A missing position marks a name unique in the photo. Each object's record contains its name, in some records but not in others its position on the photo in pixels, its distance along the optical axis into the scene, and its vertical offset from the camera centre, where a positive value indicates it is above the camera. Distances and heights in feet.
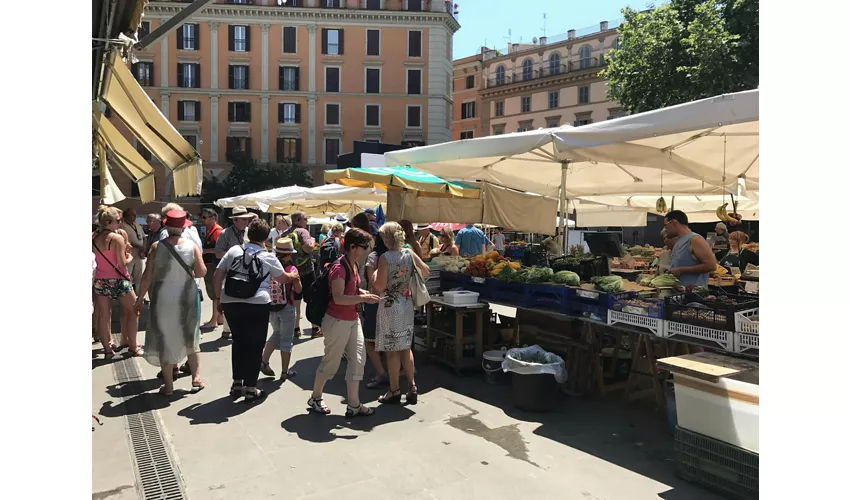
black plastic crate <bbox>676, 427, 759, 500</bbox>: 11.67 -4.64
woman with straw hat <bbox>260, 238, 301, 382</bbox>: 19.45 -2.33
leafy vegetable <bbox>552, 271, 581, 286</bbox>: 18.92 -1.01
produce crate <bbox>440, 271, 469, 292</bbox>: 23.18 -1.36
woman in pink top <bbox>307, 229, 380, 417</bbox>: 15.71 -2.01
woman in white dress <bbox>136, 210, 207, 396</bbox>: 17.40 -1.40
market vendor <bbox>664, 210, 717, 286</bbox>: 18.06 -0.20
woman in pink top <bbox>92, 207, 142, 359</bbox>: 21.77 -1.12
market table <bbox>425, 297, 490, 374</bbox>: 20.85 -3.30
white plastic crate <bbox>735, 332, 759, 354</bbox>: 13.44 -2.26
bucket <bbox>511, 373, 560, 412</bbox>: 16.87 -4.30
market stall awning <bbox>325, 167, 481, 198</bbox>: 25.05 +3.11
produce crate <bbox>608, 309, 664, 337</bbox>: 15.66 -2.08
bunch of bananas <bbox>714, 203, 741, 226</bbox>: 27.64 +1.60
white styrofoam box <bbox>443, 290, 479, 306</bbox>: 20.89 -1.83
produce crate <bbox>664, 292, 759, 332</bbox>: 13.88 -1.56
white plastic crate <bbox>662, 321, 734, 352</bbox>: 13.98 -2.19
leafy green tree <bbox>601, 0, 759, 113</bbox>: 60.80 +22.08
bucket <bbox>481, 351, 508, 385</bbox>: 20.04 -4.25
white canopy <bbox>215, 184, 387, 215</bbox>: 36.68 +3.66
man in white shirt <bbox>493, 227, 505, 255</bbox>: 57.17 +0.50
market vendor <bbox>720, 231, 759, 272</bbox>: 28.94 -0.40
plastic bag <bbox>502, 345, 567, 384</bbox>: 16.78 -3.45
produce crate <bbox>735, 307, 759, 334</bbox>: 13.43 -1.77
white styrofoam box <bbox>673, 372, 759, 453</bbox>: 11.54 -3.42
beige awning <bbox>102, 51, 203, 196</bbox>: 17.19 +4.20
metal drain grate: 12.19 -5.07
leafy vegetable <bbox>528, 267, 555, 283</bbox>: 19.66 -0.94
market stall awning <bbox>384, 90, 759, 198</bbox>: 15.03 +3.61
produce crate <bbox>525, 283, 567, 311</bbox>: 18.51 -1.60
